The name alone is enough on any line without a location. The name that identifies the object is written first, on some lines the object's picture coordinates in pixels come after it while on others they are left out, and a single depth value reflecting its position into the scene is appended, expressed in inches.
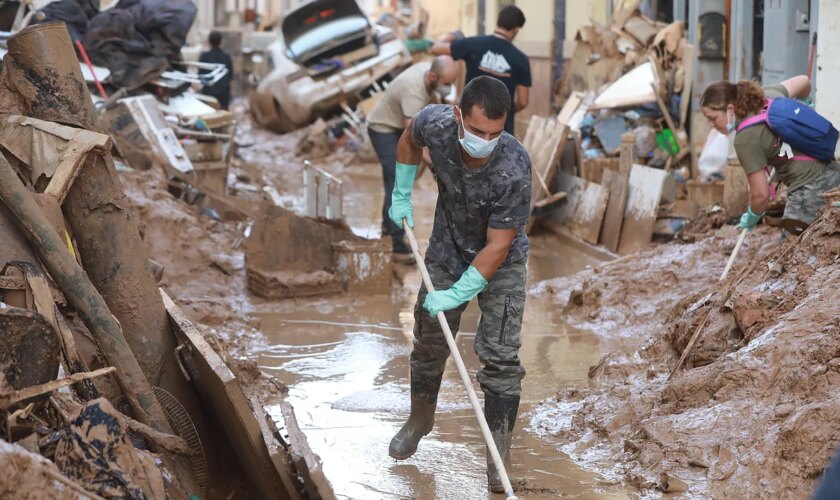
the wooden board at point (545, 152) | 446.3
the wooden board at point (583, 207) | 419.5
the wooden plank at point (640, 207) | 391.5
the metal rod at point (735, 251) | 272.1
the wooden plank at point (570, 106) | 530.1
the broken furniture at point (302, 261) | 344.2
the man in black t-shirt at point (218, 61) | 657.6
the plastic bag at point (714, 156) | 403.5
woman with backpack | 253.9
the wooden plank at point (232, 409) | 172.1
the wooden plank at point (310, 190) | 395.5
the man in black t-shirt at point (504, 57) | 385.1
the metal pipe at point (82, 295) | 172.4
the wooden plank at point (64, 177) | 185.8
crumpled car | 738.8
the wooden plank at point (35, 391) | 137.2
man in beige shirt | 362.3
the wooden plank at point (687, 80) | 463.5
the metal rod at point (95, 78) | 469.4
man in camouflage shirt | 188.2
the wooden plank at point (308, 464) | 154.5
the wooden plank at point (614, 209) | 407.8
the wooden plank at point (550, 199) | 433.7
